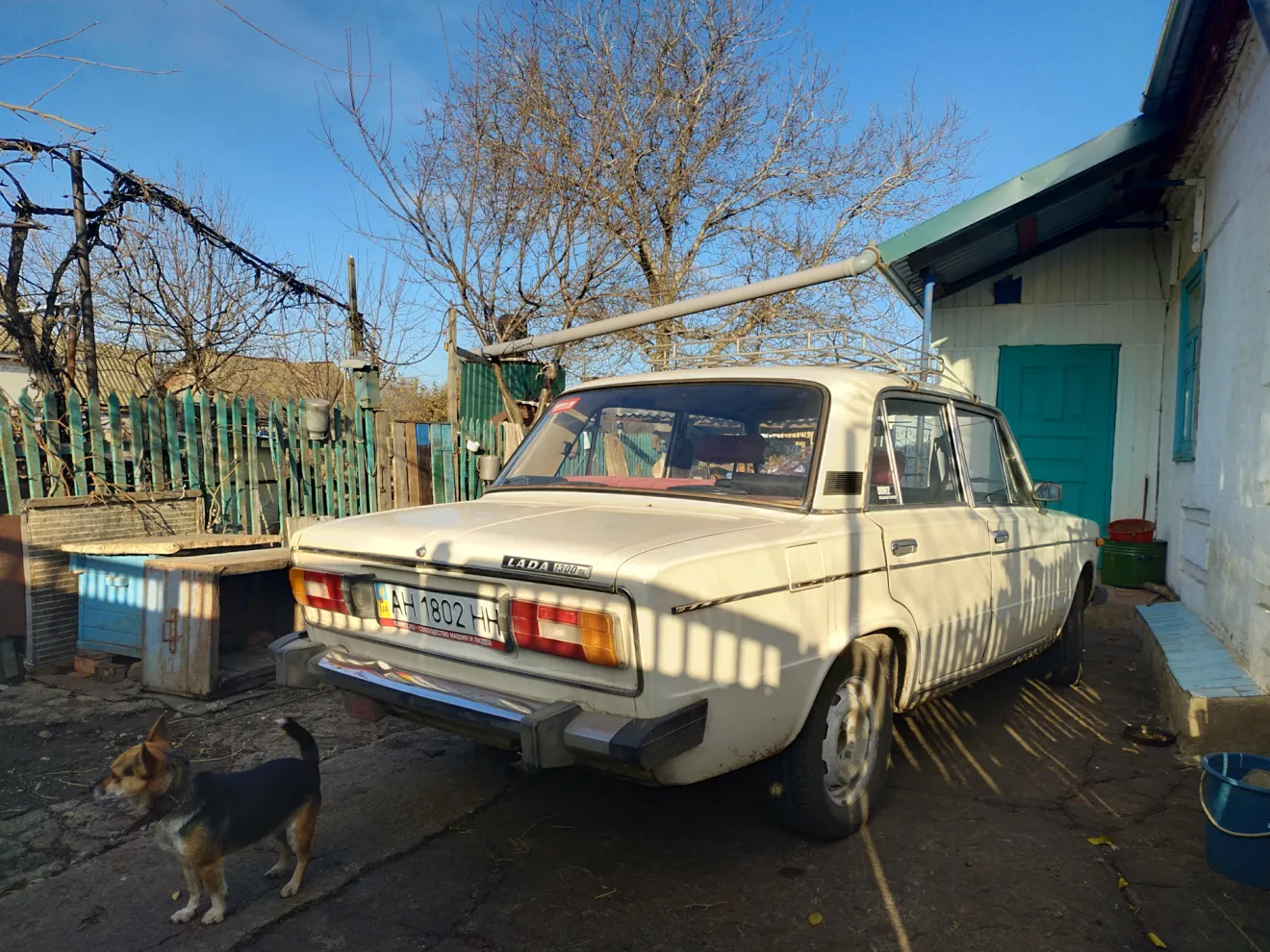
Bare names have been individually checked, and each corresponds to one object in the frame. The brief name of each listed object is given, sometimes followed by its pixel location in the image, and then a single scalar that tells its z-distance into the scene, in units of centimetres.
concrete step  377
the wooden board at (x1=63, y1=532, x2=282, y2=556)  516
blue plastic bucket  278
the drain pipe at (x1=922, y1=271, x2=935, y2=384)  772
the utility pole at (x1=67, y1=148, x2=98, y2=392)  761
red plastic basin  763
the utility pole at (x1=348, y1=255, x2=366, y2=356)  1492
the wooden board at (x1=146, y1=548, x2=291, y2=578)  488
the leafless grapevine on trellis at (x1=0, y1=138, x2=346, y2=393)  691
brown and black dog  244
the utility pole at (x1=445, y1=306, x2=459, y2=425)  1111
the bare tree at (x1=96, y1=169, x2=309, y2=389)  1096
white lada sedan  239
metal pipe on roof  796
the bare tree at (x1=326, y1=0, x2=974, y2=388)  1248
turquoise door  840
